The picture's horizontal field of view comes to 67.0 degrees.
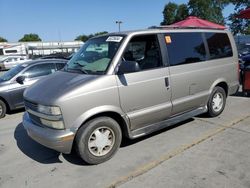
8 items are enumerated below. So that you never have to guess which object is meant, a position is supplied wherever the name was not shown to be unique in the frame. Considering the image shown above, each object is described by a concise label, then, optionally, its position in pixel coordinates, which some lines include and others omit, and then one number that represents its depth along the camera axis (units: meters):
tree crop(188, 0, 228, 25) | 32.14
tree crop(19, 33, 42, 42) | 82.15
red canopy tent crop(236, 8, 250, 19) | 6.79
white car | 19.76
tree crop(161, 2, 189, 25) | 43.32
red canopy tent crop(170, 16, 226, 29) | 8.09
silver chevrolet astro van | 2.70
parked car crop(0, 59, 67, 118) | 5.27
